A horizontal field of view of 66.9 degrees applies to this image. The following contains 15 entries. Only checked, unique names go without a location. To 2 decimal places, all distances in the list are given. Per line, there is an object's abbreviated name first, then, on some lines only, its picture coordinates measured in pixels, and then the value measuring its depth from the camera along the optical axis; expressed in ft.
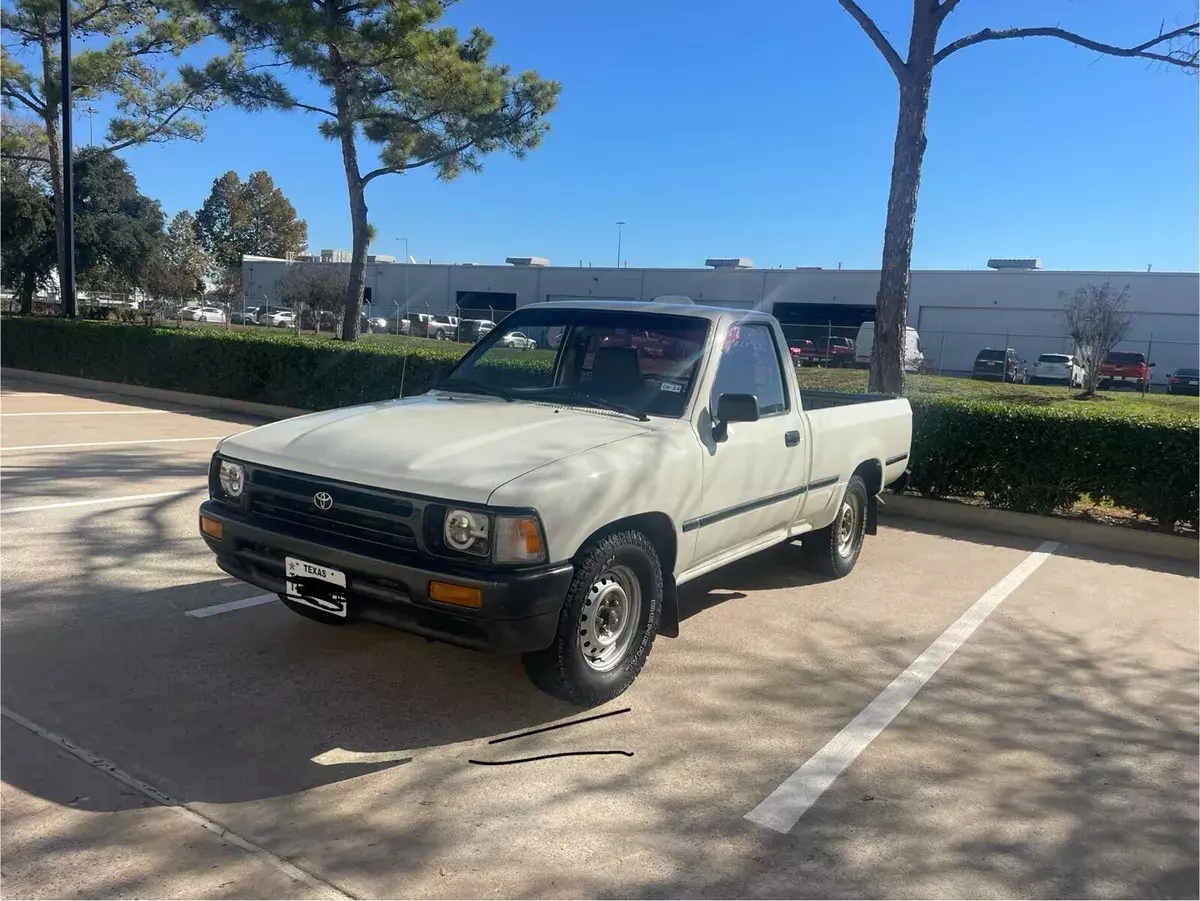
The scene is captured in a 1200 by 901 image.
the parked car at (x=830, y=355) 109.19
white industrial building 112.98
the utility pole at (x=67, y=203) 60.75
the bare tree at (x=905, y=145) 35.40
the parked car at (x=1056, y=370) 103.45
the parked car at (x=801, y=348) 107.81
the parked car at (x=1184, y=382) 100.22
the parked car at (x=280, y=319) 153.47
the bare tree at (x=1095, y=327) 85.10
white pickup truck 11.66
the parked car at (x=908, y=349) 104.78
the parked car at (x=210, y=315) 149.07
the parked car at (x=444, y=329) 136.15
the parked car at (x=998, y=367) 102.68
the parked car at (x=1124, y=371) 102.53
